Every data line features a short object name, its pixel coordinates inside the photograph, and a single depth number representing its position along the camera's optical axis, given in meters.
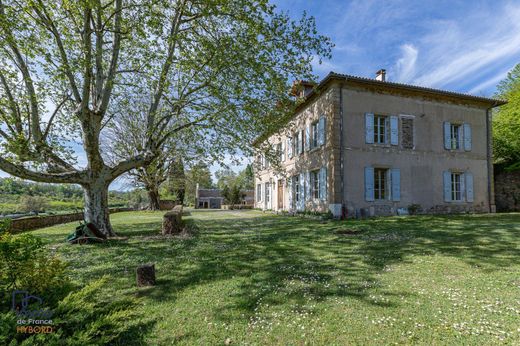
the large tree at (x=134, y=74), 7.77
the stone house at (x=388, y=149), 13.50
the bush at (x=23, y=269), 2.63
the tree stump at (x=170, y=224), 9.24
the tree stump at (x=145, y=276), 4.15
